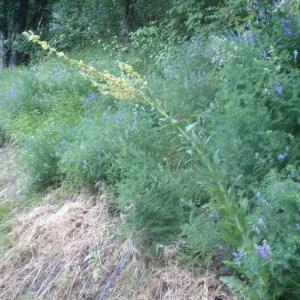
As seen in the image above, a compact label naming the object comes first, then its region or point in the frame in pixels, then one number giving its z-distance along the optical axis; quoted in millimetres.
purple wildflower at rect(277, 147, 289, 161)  2875
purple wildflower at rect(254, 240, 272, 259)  2271
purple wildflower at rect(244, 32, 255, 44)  3909
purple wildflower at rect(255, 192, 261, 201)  2634
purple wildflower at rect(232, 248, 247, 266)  2348
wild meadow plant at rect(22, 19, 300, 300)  2258
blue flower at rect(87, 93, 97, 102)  5520
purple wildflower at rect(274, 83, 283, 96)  3138
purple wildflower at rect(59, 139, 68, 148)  4473
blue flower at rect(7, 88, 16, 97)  6602
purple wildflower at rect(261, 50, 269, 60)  3566
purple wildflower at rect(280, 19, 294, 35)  3684
